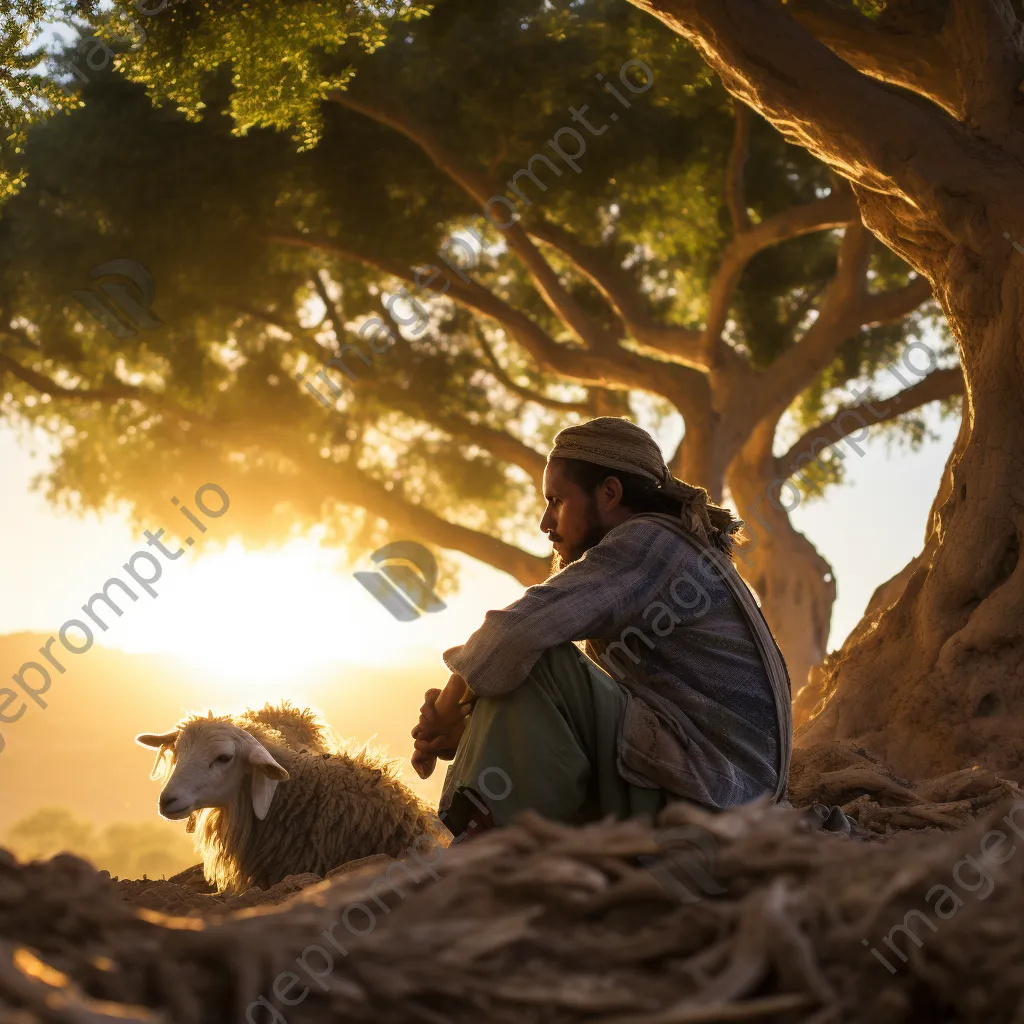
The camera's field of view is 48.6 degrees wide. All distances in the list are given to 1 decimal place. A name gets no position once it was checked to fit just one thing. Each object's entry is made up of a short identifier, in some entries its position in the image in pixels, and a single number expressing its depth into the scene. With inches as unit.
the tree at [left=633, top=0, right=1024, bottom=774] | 214.1
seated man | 122.3
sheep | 185.6
